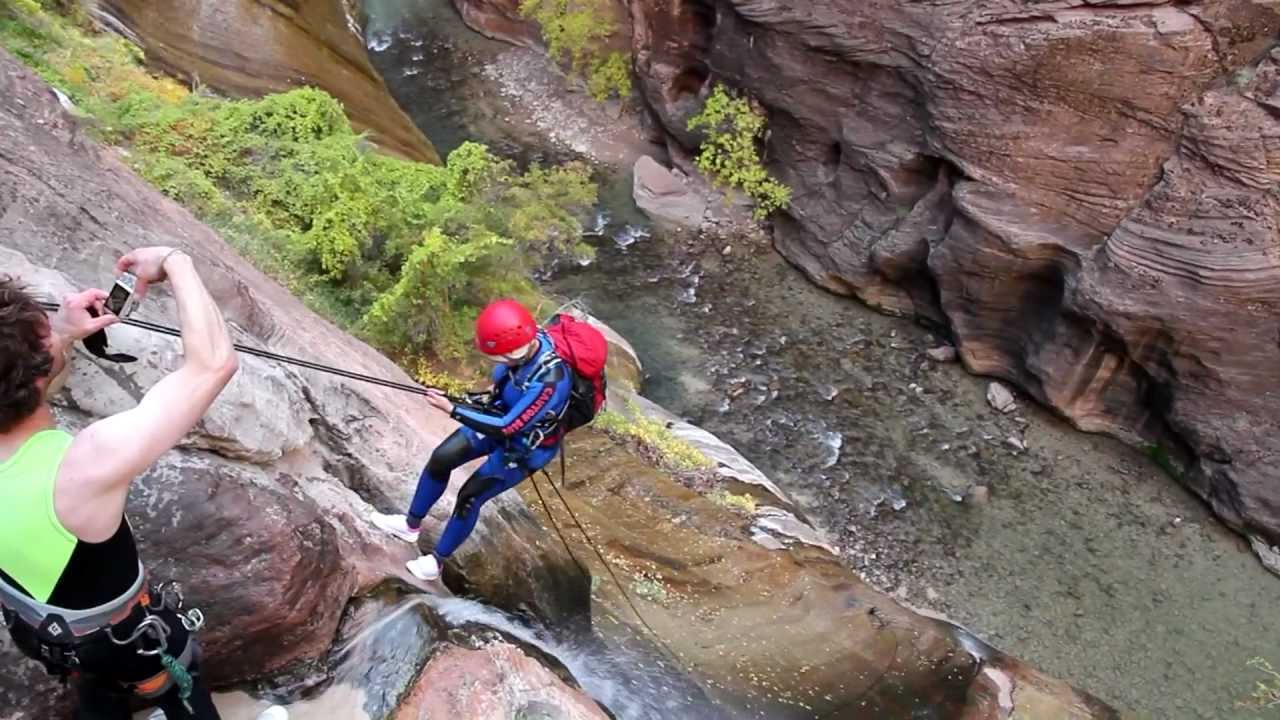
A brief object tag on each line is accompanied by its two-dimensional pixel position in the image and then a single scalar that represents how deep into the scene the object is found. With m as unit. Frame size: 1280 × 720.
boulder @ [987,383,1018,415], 13.77
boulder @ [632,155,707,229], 17.66
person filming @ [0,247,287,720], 2.07
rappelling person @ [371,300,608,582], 4.53
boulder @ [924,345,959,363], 14.64
